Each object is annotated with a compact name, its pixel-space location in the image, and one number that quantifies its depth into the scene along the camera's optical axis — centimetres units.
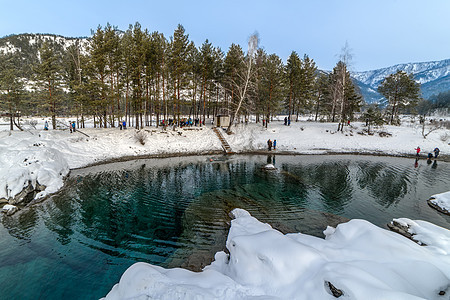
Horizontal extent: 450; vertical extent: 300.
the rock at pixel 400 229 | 968
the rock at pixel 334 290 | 443
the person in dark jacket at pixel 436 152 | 2782
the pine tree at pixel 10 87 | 2502
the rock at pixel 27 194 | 1391
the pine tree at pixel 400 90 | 4144
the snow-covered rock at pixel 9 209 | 1255
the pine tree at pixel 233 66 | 3481
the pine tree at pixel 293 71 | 4028
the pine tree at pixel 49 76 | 2583
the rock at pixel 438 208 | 1309
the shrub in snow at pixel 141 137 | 2895
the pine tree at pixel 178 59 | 3134
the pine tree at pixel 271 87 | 3588
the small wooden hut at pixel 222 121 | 3794
